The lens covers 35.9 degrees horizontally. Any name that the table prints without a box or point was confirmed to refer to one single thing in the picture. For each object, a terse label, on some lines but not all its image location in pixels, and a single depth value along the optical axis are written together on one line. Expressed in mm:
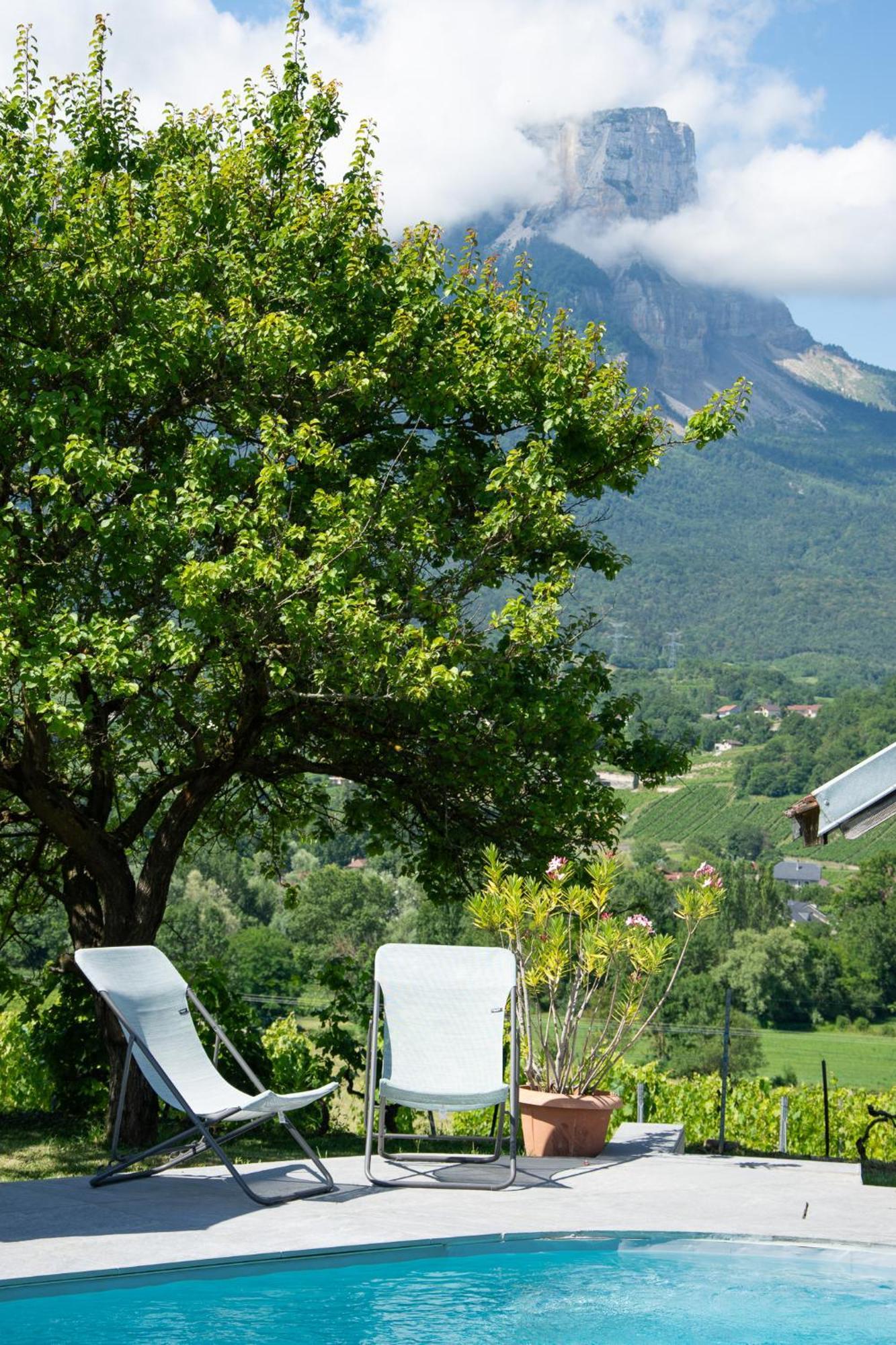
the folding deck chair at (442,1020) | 6633
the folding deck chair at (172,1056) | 5898
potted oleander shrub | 7195
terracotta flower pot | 7316
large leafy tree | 8227
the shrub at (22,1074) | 10000
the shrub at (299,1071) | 9828
